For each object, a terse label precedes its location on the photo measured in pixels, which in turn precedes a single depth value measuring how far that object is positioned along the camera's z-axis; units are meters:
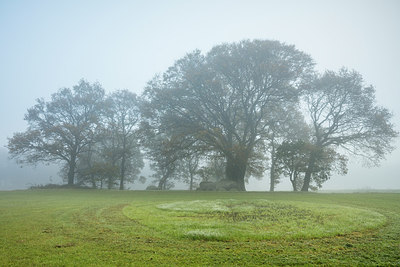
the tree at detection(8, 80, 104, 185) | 35.81
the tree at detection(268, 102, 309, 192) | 33.56
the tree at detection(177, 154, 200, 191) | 47.18
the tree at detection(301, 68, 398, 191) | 29.84
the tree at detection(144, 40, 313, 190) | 29.91
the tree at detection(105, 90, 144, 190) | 43.00
